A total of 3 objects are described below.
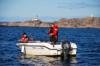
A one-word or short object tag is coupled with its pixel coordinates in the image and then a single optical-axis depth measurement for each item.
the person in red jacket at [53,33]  17.34
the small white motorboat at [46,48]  17.09
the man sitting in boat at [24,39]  18.29
